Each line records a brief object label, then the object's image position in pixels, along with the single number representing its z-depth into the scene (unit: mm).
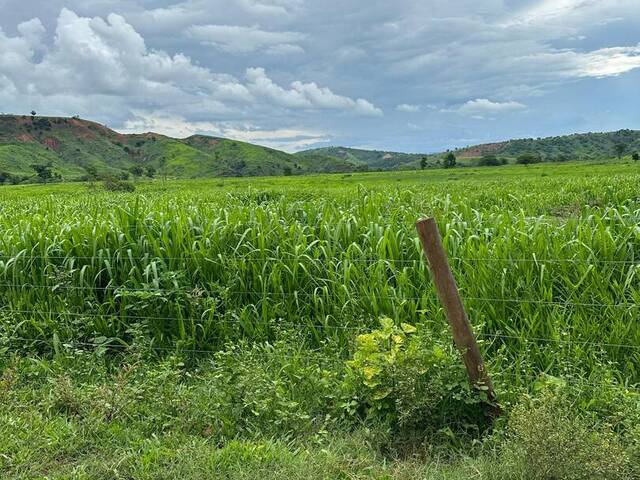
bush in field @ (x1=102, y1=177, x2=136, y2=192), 31516
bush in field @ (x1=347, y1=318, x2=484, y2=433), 3143
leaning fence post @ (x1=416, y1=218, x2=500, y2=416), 2994
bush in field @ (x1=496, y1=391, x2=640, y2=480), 2467
